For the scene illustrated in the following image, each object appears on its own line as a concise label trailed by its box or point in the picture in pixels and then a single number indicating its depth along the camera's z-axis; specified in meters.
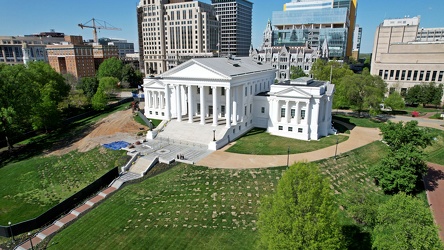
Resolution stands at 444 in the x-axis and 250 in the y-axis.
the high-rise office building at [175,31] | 145.50
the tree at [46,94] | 54.74
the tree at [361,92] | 58.81
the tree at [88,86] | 82.12
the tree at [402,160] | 30.88
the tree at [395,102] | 64.38
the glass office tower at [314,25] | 148.38
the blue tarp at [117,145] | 46.00
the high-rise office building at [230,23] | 187.00
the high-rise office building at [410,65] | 87.12
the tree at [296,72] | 102.21
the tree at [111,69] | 112.19
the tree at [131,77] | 111.94
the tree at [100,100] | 70.12
